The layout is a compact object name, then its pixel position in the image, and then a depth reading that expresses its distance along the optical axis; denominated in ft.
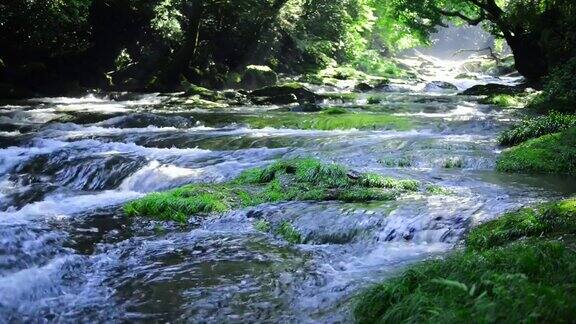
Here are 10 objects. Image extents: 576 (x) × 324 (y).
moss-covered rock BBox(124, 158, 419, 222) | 26.55
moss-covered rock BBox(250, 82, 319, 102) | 78.54
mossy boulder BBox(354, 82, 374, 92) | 102.26
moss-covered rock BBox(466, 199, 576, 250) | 18.66
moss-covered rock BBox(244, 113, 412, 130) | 52.49
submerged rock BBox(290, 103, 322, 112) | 65.77
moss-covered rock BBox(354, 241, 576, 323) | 11.51
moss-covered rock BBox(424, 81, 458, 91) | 109.58
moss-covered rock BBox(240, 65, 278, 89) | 102.22
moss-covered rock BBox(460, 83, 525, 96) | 79.20
